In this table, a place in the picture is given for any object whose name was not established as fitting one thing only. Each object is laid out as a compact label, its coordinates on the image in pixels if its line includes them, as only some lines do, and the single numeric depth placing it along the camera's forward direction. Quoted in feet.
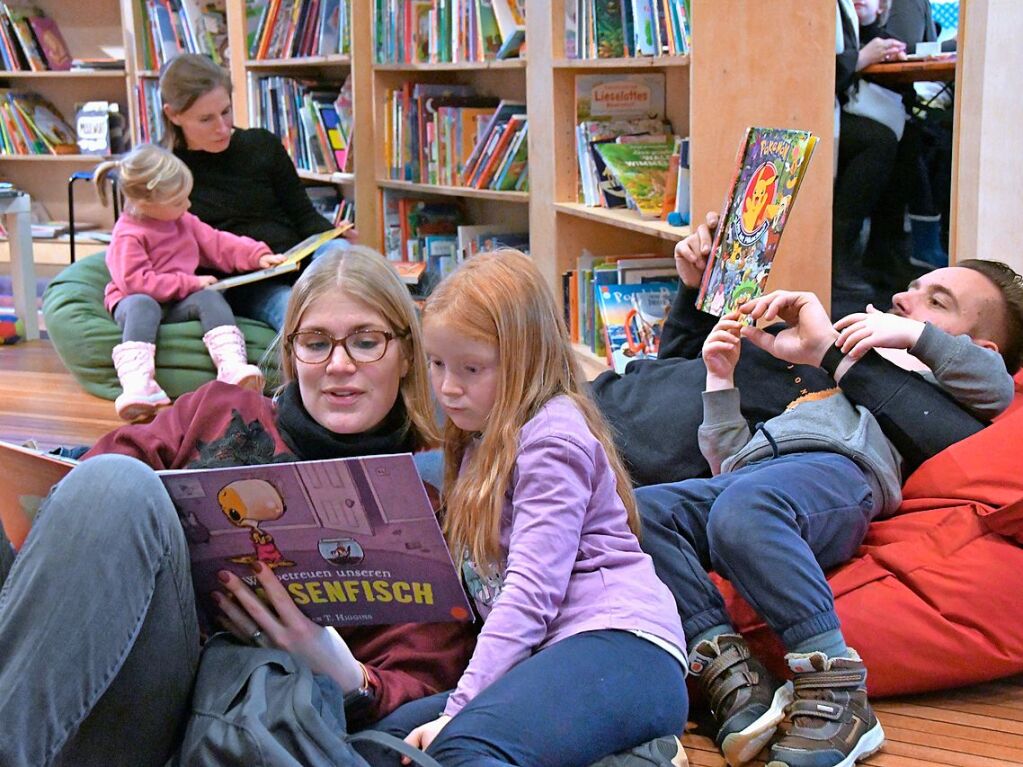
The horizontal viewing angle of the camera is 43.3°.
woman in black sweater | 13.04
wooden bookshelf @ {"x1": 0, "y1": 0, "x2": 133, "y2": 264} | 20.81
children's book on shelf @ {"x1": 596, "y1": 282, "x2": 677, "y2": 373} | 10.86
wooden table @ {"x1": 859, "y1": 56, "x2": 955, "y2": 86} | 10.66
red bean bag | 5.84
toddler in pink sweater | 11.98
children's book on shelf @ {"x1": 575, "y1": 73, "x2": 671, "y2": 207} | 11.66
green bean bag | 12.52
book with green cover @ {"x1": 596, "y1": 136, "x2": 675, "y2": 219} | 10.71
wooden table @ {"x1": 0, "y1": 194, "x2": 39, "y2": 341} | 16.03
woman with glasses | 4.19
